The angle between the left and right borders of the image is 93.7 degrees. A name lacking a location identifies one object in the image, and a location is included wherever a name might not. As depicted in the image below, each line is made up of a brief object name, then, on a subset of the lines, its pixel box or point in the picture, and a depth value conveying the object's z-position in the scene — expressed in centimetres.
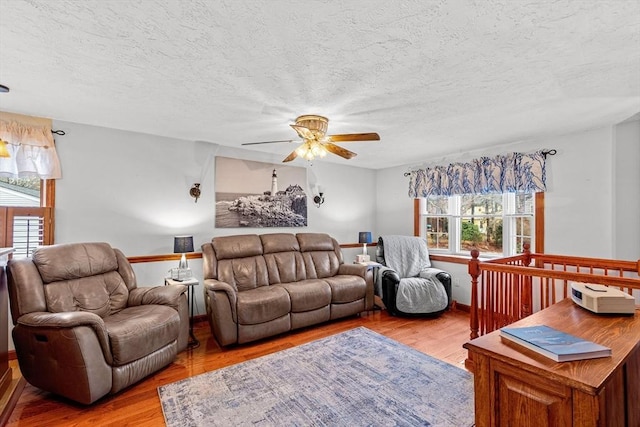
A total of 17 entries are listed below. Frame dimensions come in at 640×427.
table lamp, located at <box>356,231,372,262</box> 500
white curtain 283
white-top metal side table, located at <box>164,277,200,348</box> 321
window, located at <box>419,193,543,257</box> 399
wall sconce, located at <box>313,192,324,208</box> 506
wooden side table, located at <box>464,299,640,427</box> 94
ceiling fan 275
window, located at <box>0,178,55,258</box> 289
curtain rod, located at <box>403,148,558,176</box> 359
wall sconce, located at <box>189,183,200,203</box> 391
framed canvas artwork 420
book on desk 104
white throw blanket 397
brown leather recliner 211
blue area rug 203
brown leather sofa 315
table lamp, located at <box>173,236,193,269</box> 343
